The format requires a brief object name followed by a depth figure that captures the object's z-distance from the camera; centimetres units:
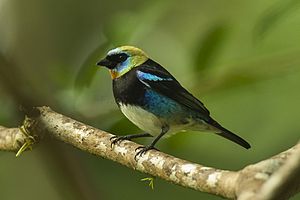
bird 405
